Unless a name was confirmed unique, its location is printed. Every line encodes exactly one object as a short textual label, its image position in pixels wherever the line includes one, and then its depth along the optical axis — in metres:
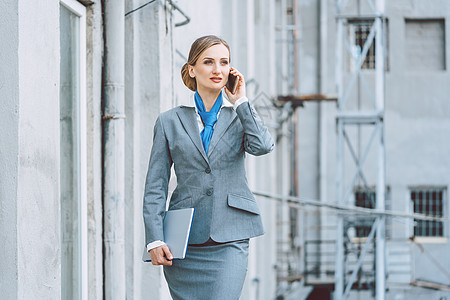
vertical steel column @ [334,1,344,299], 14.83
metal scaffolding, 14.38
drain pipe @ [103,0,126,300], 4.98
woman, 3.74
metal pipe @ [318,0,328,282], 22.55
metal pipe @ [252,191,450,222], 11.08
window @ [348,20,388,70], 23.50
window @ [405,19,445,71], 23.47
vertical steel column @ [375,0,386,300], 14.38
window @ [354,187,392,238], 22.38
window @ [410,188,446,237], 22.81
